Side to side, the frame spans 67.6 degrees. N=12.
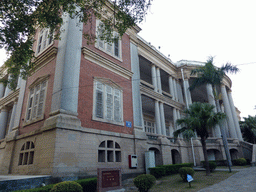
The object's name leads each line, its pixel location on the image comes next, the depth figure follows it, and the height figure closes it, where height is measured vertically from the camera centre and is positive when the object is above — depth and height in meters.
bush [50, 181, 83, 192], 7.09 -0.75
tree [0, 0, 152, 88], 9.76 +7.49
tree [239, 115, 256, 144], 35.44 +5.59
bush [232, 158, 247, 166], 20.62 -0.23
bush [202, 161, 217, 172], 15.92 -0.41
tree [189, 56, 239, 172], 20.94 +9.27
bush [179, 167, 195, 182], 11.95 -0.61
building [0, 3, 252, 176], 10.86 +3.50
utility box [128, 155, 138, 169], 13.83 +0.17
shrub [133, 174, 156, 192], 9.53 -0.91
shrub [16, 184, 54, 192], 7.38 -0.83
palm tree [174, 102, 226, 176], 14.23 +2.96
